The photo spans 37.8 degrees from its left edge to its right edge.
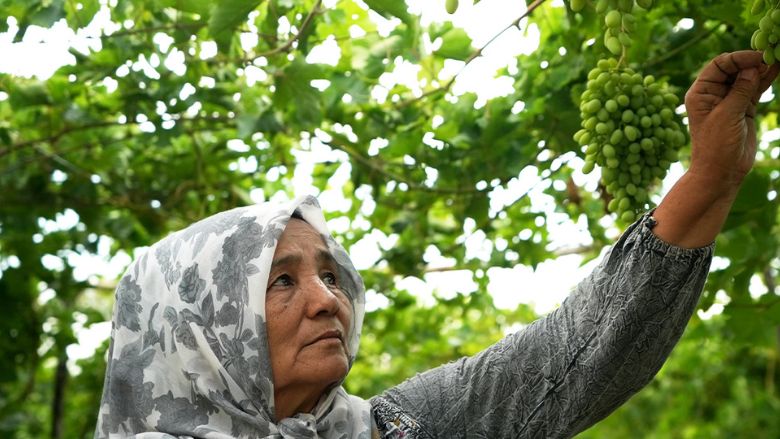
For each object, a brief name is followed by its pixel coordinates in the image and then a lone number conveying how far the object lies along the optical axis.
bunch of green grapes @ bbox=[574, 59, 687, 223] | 2.01
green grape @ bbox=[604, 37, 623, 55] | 1.90
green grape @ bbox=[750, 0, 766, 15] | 1.72
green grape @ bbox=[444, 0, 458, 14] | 1.87
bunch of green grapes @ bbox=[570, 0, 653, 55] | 1.82
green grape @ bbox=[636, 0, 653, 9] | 1.75
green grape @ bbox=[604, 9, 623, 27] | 1.82
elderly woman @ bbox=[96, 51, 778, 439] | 1.89
